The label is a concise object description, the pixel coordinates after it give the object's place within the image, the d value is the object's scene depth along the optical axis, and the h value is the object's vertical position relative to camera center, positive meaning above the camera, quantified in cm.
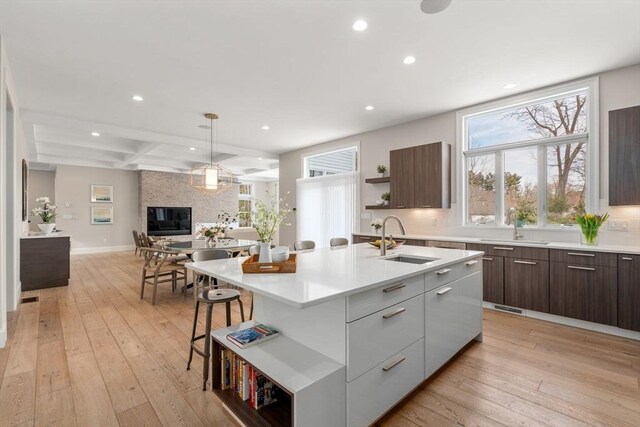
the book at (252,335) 176 -74
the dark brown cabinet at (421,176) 455 +59
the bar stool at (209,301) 211 -62
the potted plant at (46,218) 523 -8
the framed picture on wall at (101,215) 953 -4
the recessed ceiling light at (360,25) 255 +161
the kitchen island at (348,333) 146 -71
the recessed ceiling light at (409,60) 311 +160
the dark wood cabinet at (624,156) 309 +60
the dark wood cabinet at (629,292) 289 -75
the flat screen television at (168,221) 987 -25
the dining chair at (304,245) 382 -40
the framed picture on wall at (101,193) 952 +65
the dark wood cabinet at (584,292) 303 -82
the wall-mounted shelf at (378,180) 538 +61
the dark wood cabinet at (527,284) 343 -82
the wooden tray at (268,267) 189 -33
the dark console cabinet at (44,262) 485 -80
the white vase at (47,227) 519 -23
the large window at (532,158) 366 +75
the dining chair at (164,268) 410 -81
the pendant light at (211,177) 524 +64
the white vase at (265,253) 196 -25
